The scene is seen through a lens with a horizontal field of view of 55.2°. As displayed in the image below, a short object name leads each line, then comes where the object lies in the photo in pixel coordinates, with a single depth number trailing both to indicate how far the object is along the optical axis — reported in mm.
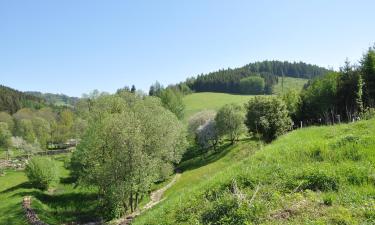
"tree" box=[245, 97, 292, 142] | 54219
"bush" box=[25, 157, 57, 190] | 61469
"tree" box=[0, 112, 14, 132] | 152512
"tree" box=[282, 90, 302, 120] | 70625
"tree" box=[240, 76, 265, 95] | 194125
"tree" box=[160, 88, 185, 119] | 113562
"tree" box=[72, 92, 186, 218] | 34906
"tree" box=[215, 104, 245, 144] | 75188
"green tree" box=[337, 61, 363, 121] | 59594
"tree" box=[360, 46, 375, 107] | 52469
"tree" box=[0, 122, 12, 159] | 121275
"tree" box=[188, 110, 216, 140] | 93062
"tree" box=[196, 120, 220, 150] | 78938
